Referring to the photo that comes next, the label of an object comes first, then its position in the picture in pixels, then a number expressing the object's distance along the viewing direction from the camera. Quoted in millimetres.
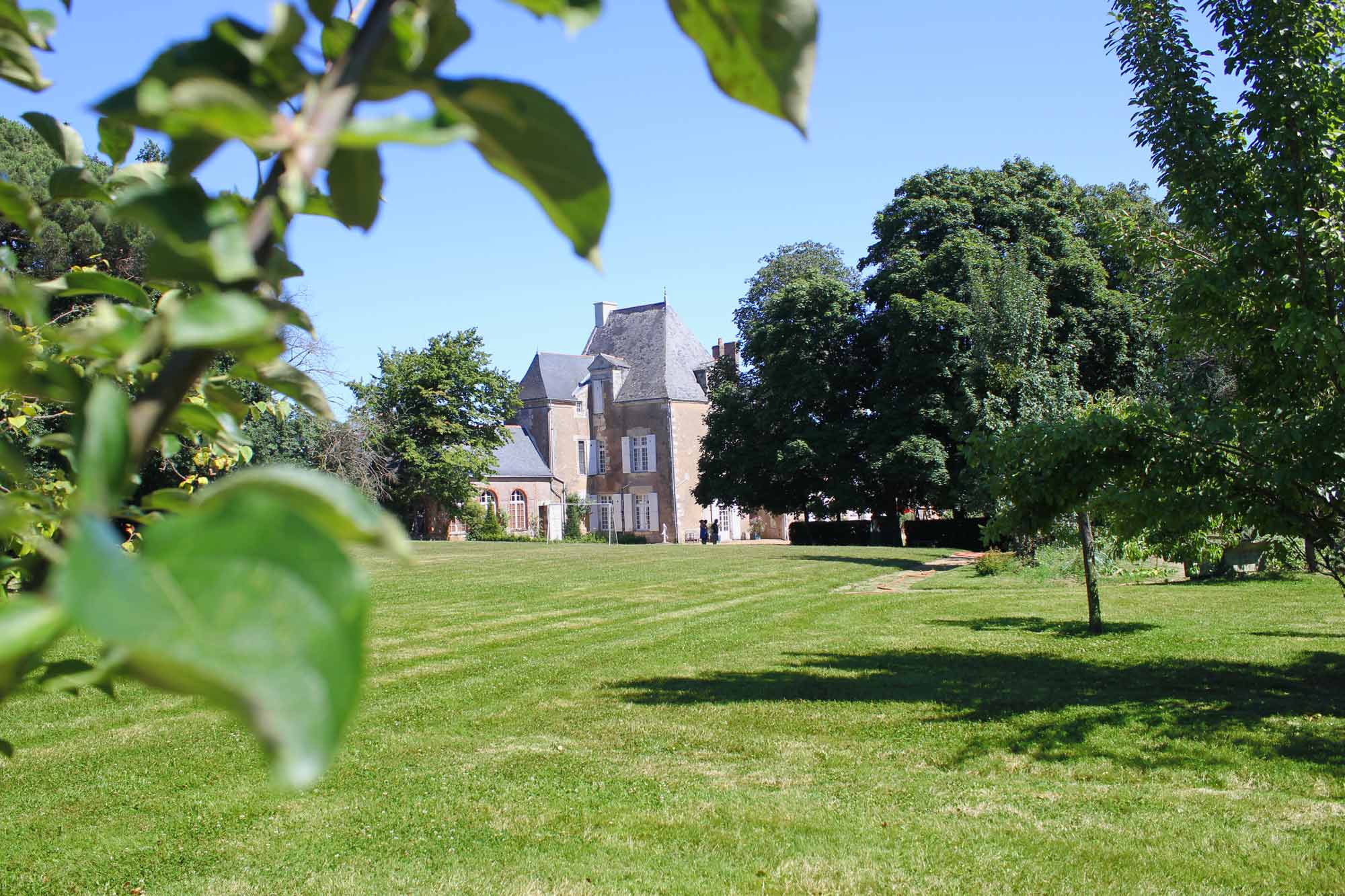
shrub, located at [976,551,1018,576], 23266
